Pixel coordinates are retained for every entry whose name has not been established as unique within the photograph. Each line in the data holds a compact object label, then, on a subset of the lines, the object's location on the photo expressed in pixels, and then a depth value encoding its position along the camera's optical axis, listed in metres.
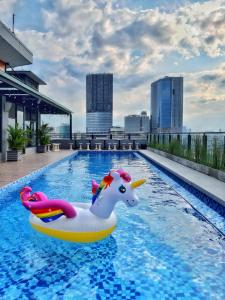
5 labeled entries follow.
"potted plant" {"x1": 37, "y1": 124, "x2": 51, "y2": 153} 15.12
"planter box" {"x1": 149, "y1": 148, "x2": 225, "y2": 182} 6.44
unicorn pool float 3.08
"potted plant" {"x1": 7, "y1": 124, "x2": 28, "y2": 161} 10.35
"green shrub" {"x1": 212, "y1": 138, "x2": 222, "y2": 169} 6.86
